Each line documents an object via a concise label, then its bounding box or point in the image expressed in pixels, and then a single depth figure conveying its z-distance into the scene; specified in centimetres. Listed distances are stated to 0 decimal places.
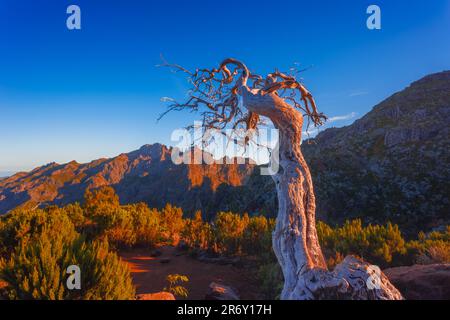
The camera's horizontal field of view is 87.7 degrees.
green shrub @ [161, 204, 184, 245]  1050
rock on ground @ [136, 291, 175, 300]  376
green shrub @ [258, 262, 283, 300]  502
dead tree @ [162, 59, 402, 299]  320
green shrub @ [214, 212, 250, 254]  768
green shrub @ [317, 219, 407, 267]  617
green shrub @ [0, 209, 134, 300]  329
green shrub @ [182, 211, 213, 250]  816
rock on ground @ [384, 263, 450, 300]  396
